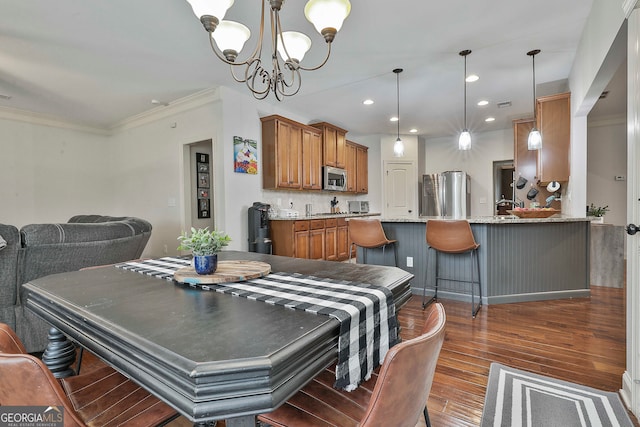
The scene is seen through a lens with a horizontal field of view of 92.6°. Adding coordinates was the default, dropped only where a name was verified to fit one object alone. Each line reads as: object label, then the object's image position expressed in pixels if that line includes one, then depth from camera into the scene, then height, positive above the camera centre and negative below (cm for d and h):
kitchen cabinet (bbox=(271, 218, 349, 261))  465 -54
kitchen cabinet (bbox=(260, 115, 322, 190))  478 +85
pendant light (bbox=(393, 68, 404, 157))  407 +78
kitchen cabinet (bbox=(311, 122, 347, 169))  583 +121
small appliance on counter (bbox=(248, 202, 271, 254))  439 -33
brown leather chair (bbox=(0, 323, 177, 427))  67 -61
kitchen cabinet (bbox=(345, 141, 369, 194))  664 +84
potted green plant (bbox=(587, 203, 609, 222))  409 -15
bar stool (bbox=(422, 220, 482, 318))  295 -35
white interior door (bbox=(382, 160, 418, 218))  698 +39
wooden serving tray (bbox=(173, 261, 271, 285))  123 -29
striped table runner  87 -31
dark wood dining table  60 -32
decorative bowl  332 -12
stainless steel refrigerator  638 +21
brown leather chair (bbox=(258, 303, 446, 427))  67 -49
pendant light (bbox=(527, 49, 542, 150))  322 +67
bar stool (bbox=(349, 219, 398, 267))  342 -33
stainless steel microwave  583 +52
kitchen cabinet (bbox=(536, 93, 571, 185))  360 +80
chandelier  168 +108
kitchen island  321 -63
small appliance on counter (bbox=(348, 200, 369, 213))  723 -3
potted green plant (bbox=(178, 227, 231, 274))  133 -18
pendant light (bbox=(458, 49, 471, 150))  351 +72
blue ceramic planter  132 -25
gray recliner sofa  208 -35
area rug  148 -106
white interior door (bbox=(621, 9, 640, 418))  154 -11
